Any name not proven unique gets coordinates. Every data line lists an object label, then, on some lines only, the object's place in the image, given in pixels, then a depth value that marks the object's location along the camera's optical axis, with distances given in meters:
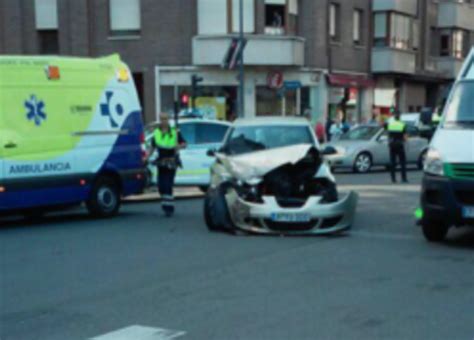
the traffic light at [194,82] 23.52
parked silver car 22.95
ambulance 10.96
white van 8.55
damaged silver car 9.99
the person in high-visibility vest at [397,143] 18.62
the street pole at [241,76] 24.42
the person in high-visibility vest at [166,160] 12.45
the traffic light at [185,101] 25.66
